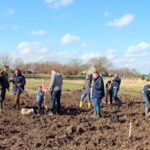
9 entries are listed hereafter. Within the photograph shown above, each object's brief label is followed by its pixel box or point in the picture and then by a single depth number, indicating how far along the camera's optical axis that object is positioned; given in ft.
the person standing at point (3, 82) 42.45
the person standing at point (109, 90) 52.24
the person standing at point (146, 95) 41.34
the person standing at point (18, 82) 43.42
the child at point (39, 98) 39.57
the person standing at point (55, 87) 39.68
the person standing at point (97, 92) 38.69
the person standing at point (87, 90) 47.10
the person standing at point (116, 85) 51.06
